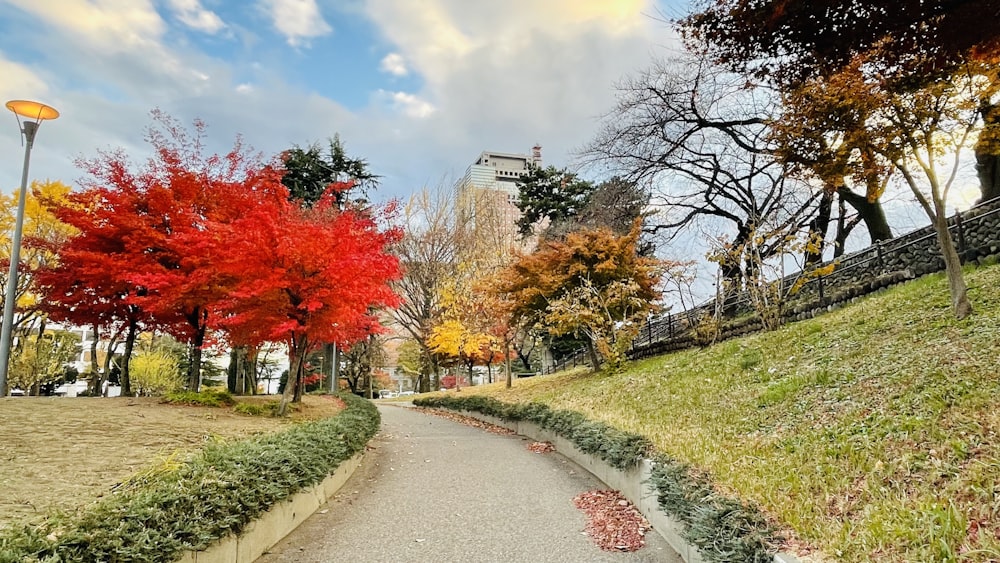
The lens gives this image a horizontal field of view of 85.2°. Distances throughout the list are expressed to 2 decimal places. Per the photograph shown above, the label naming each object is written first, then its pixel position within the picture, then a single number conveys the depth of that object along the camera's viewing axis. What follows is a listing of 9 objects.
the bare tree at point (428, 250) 22.78
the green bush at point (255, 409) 9.51
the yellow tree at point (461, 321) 20.31
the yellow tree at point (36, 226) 15.95
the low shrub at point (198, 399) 9.89
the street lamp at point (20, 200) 8.99
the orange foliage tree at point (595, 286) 13.94
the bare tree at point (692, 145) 15.22
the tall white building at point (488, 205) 23.42
